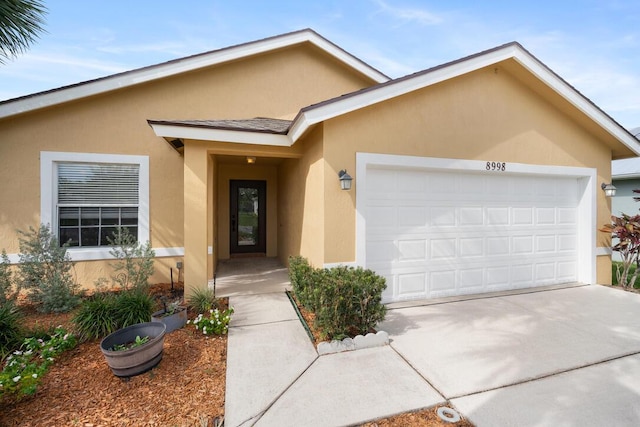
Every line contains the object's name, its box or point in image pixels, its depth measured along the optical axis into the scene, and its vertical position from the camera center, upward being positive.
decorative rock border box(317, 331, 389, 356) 3.61 -1.73
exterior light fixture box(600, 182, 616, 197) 6.63 +0.60
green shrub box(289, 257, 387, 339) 3.73 -1.21
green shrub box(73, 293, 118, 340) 3.86 -1.50
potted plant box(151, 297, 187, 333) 4.06 -1.52
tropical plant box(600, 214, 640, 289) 6.33 -0.52
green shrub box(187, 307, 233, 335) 4.02 -1.61
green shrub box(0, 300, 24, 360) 3.56 -1.55
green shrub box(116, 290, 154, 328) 4.04 -1.42
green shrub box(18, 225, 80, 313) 4.84 -1.07
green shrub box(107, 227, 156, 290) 5.24 -0.91
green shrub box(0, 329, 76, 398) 2.57 -1.61
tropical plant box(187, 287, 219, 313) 4.70 -1.51
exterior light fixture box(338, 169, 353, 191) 4.71 +0.60
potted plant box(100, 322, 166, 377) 2.98 -1.53
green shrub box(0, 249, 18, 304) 4.45 -1.14
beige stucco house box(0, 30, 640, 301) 5.09 +1.04
